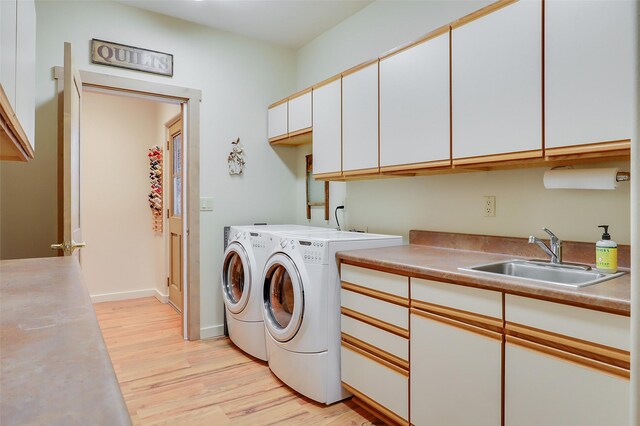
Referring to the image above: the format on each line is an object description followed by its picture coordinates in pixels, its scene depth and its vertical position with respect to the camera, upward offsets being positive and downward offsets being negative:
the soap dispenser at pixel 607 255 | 1.48 -0.17
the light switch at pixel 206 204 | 3.25 +0.05
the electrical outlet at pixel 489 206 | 2.07 +0.03
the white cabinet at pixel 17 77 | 0.98 +0.41
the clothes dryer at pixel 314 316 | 2.14 -0.59
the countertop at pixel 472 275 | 1.16 -0.24
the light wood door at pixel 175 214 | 4.00 -0.05
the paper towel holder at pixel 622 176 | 1.48 +0.14
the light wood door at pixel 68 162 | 1.99 +0.24
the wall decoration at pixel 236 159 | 3.39 +0.45
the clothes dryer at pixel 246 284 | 2.76 -0.56
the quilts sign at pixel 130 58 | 2.79 +1.14
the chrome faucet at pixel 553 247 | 1.71 -0.16
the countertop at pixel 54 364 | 0.44 -0.23
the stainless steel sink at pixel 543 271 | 1.57 -0.26
